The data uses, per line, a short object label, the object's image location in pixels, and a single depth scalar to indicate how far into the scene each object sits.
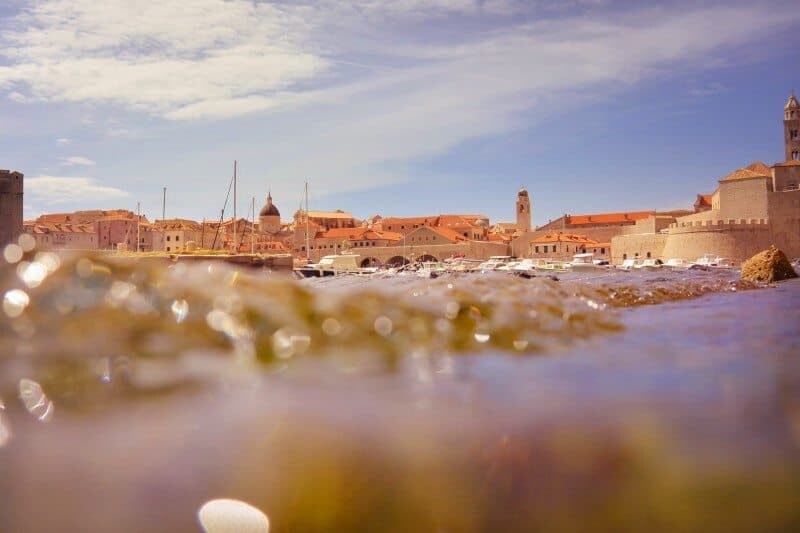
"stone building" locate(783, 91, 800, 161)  92.31
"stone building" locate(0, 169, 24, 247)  43.91
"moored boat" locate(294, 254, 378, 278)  61.12
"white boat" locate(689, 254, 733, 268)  63.39
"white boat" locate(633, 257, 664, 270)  61.61
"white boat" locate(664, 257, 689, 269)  62.52
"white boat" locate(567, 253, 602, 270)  67.12
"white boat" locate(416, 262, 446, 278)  74.22
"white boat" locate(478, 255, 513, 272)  66.12
